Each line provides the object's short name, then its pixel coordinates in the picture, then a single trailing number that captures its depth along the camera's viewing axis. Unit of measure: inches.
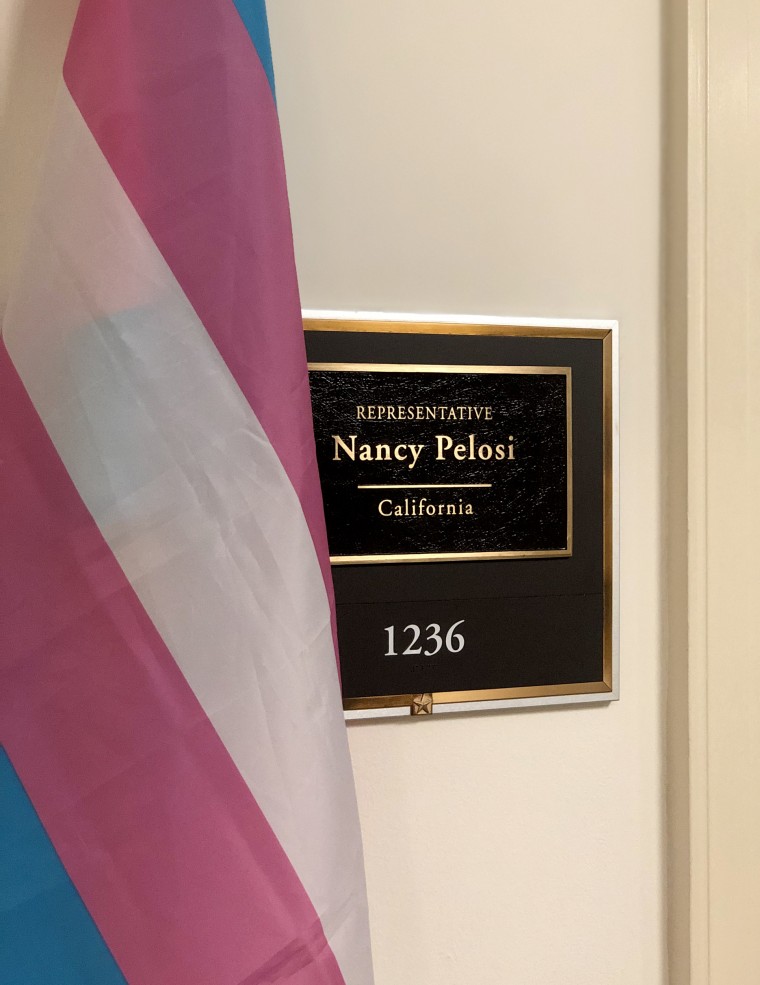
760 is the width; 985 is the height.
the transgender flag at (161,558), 18.6
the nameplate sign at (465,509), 26.6
